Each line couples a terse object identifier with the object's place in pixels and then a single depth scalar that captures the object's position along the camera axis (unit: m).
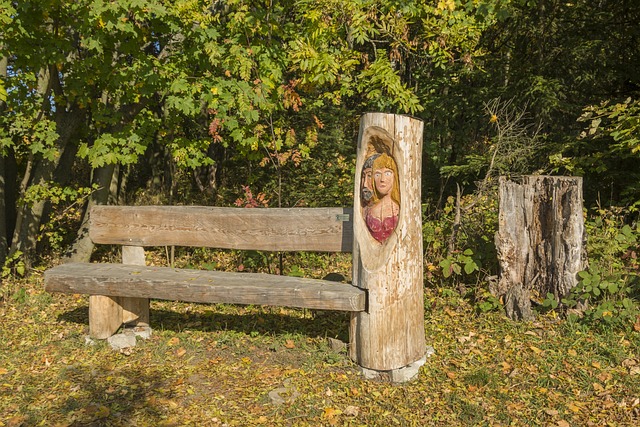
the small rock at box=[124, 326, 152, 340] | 4.95
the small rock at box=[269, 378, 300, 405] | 3.85
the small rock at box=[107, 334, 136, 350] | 4.77
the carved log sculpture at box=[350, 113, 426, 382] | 4.03
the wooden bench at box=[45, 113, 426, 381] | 4.04
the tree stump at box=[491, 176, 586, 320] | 5.00
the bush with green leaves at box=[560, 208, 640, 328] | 4.66
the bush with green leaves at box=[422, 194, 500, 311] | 5.40
